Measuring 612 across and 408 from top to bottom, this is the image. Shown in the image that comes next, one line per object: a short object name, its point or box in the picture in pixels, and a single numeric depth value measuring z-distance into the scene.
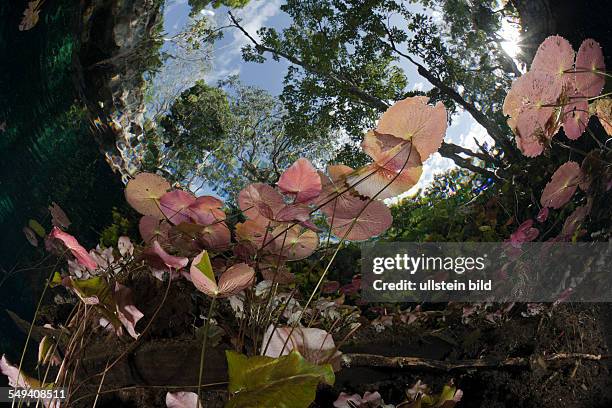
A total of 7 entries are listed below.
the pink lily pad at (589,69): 0.91
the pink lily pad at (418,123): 0.74
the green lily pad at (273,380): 0.58
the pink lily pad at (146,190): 1.00
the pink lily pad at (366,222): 0.87
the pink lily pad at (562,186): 1.09
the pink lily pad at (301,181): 0.80
